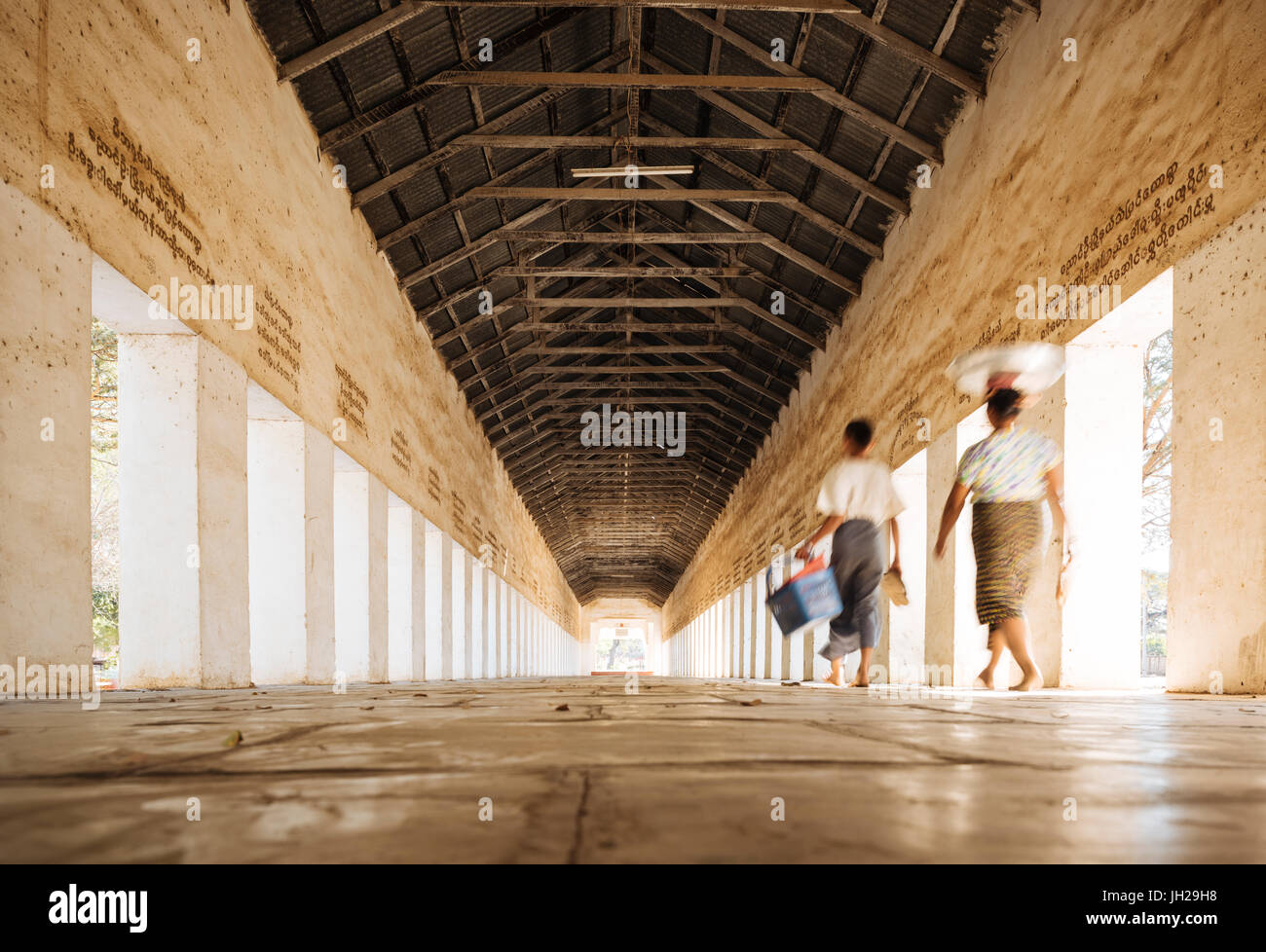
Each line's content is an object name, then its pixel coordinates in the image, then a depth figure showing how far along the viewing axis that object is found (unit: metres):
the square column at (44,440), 4.06
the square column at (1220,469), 4.48
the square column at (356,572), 10.62
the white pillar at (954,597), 8.46
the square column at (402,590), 12.91
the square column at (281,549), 8.20
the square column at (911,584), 10.27
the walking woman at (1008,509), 5.68
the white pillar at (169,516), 6.07
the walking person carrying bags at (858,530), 6.92
